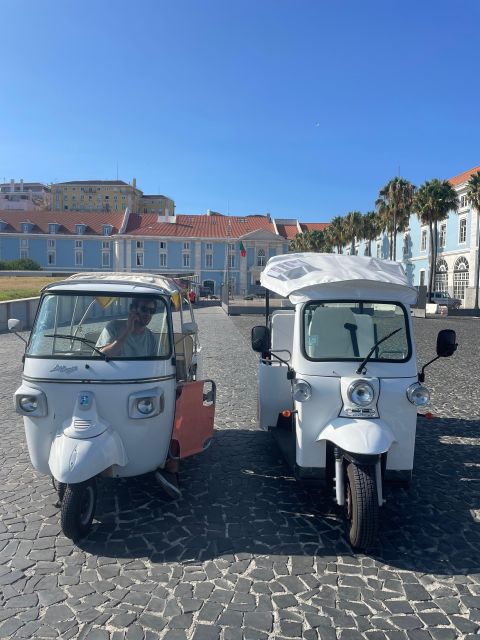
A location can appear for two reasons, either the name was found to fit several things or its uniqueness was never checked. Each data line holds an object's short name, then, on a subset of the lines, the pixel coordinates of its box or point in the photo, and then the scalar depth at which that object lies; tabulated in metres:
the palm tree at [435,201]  45.22
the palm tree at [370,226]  59.08
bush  71.44
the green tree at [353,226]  60.31
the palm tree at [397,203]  49.94
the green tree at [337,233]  63.34
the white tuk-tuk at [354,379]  4.01
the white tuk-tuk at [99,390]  4.06
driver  4.68
